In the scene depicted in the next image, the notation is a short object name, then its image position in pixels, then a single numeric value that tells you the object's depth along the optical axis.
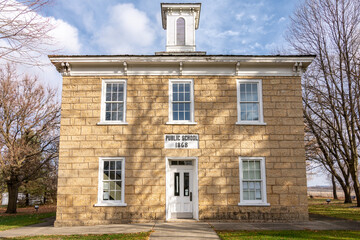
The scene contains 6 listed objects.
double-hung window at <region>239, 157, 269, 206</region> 13.52
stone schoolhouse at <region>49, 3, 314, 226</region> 13.39
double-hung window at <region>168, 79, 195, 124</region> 14.16
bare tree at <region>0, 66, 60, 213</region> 20.78
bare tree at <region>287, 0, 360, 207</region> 19.59
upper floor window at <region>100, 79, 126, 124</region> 14.13
